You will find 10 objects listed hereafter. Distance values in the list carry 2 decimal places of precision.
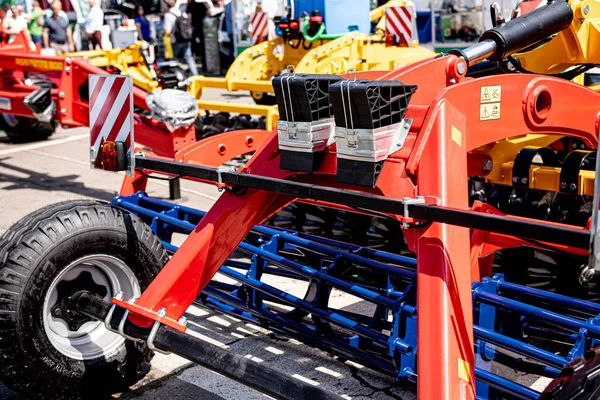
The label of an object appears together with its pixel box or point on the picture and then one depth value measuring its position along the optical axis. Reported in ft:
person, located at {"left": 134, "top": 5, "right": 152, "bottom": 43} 67.00
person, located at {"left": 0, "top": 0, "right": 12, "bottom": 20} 62.28
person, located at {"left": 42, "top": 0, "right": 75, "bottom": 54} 55.72
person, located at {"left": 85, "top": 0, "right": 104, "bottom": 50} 55.01
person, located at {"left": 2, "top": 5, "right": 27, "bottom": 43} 50.59
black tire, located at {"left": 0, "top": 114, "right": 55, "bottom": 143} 34.78
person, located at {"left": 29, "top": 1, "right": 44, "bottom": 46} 60.34
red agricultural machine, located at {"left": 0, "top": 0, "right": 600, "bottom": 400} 7.95
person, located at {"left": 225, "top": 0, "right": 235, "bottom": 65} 60.34
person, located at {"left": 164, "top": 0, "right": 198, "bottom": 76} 54.54
